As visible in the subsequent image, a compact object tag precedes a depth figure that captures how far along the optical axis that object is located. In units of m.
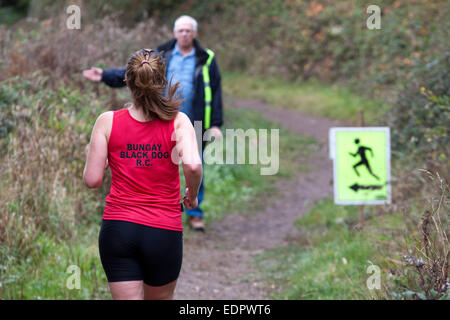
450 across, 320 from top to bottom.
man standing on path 12.35
